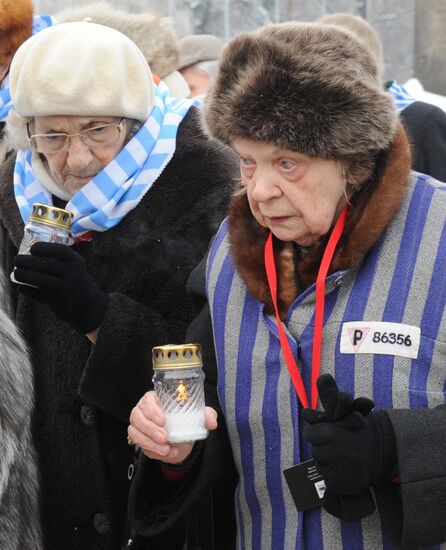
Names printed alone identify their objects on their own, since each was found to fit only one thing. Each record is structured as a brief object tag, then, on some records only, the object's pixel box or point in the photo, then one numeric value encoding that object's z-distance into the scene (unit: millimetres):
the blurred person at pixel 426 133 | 3965
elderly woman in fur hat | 1906
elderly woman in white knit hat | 2611
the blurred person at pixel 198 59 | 5582
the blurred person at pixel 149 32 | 4211
